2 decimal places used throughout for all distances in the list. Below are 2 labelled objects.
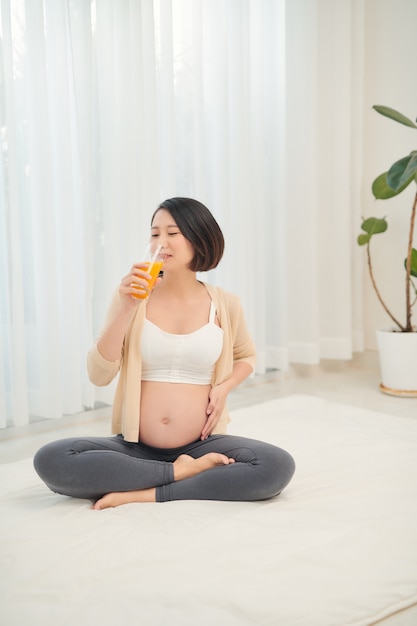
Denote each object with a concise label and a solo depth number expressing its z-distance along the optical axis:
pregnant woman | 1.57
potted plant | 3.08
